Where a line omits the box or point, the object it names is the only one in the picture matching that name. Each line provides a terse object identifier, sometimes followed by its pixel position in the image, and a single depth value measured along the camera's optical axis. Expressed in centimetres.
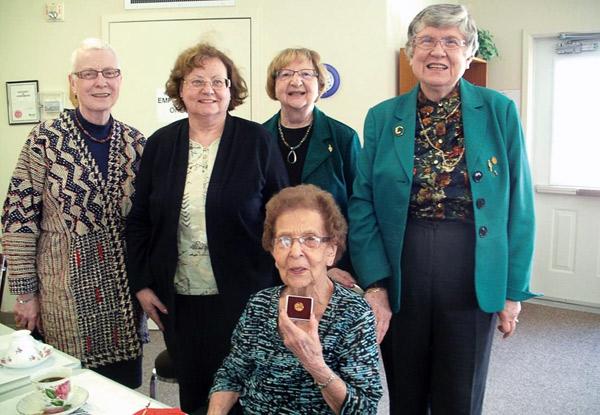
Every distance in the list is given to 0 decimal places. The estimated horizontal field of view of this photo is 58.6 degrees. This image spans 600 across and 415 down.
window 431
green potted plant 413
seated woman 138
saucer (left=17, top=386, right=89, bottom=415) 118
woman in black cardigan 182
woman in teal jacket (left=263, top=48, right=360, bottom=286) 205
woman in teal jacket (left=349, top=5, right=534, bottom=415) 162
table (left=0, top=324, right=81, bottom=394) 134
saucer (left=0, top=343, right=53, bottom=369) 141
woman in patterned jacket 189
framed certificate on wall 407
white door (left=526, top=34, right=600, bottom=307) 434
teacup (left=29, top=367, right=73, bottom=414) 118
